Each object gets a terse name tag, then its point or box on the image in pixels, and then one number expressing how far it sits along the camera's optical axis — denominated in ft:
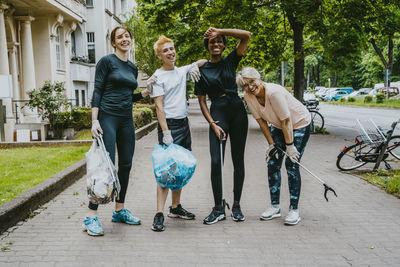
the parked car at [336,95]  185.37
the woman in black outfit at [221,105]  14.70
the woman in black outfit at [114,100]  14.24
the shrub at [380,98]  125.82
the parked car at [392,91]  150.47
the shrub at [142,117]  49.11
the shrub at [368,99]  133.78
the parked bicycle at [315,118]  50.10
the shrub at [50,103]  42.98
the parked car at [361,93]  182.80
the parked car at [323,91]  195.57
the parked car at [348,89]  200.03
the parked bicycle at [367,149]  25.18
